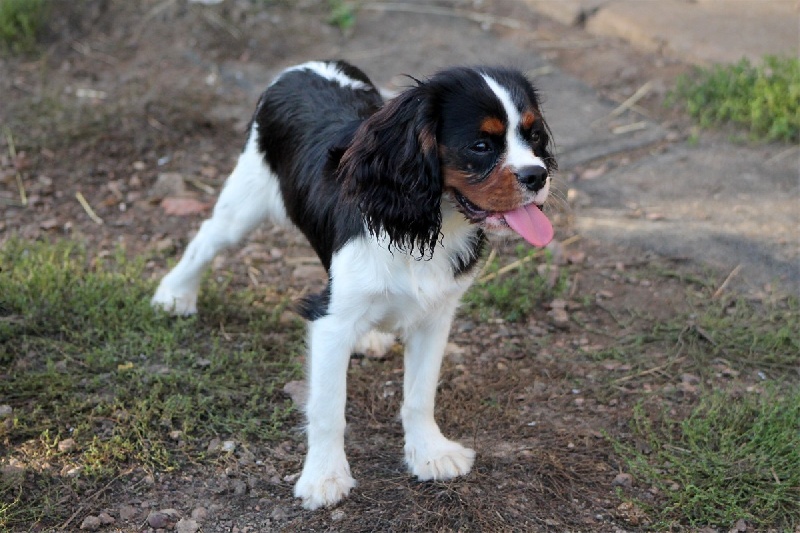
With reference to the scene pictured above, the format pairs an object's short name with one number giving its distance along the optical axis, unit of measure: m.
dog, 3.00
